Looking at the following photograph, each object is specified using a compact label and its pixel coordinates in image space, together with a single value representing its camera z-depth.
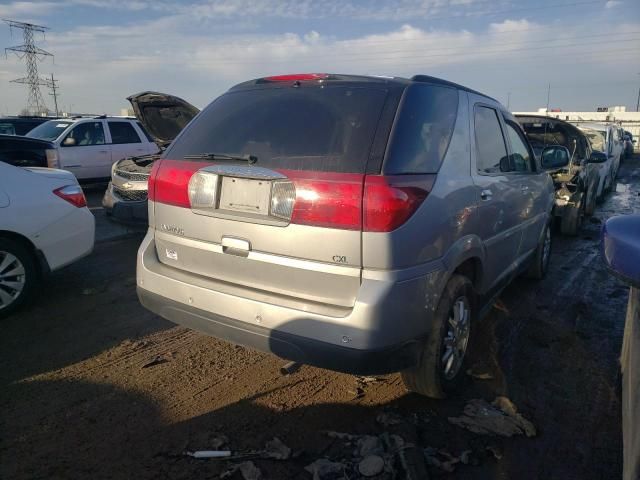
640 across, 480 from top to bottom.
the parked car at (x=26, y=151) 7.51
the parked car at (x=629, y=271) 1.66
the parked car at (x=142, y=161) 6.82
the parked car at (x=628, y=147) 28.32
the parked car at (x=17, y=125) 14.59
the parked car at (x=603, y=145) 11.60
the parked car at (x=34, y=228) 4.35
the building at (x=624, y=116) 48.17
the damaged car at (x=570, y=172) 7.96
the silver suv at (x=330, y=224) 2.47
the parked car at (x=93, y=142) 11.67
